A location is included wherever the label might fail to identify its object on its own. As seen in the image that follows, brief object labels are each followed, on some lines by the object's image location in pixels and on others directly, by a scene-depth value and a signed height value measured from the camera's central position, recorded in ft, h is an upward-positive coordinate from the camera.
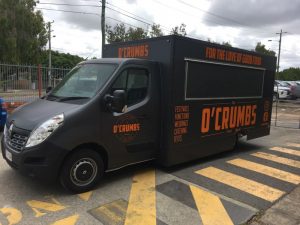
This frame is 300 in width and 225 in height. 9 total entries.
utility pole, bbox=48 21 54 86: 88.04 +19.70
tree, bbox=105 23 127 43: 77.87 +16.67
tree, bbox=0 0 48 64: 73.85 +16.00
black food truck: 11.66 -1.39
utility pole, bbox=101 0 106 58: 47.96 +13.37
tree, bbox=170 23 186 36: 83.95 +20.30
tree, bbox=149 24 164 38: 80.65 +18.88
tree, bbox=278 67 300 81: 225.26 +18.52
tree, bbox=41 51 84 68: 195.91 +23.88
